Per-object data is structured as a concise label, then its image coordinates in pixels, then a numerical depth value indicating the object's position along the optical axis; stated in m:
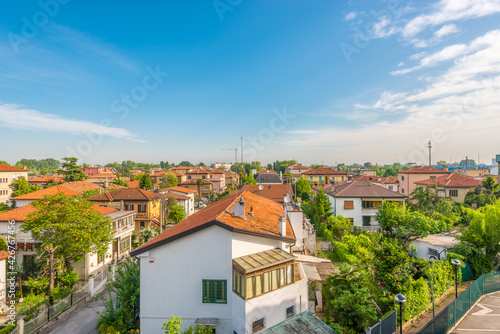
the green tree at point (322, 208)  32.41
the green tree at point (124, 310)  12.43
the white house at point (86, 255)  20.03
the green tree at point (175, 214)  38.39
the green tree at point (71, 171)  60.12
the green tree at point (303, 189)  53.34
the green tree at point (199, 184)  67.19
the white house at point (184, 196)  46.53
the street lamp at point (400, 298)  9.07
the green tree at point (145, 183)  61.17
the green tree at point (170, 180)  72.81
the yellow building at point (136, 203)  35.12
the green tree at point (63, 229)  17.91
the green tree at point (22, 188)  44.87
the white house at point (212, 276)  10.88
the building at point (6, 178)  57.62
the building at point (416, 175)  51.78
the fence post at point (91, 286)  18.81
